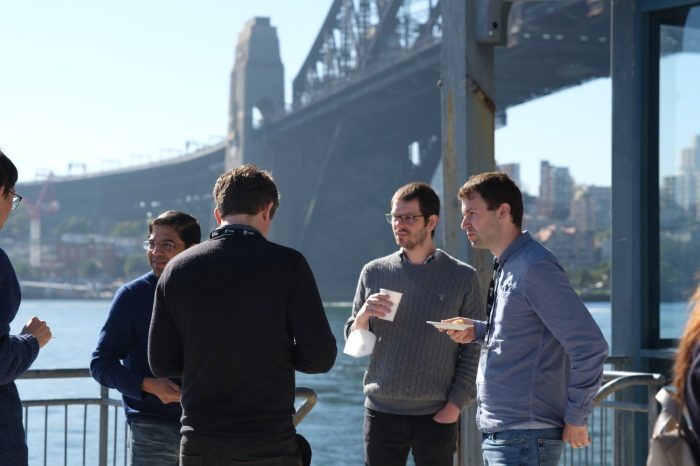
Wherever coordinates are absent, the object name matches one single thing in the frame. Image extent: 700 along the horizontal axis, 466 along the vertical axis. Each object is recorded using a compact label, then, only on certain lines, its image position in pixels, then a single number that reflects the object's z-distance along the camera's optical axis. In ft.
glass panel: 18.66
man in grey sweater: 12.27
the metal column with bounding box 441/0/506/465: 15.10
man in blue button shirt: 9.53
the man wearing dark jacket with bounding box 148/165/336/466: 8.75
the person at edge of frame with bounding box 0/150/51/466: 8.61
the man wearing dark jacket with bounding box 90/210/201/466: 10.86
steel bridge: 133.80
